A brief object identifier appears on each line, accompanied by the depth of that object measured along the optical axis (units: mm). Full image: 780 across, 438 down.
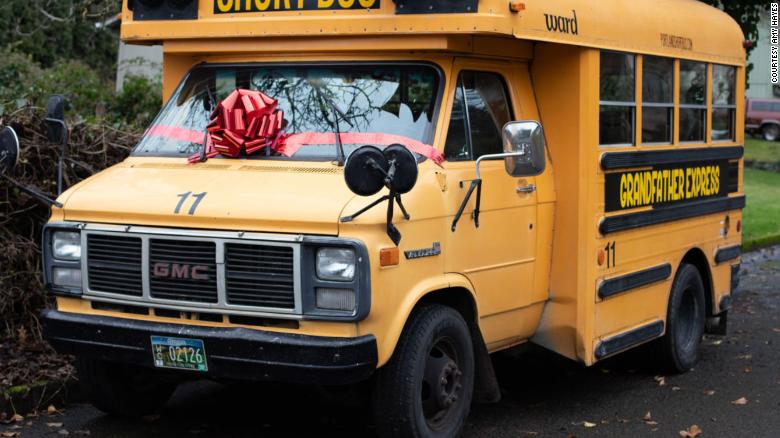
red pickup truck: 36781
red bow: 6074
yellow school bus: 5246
